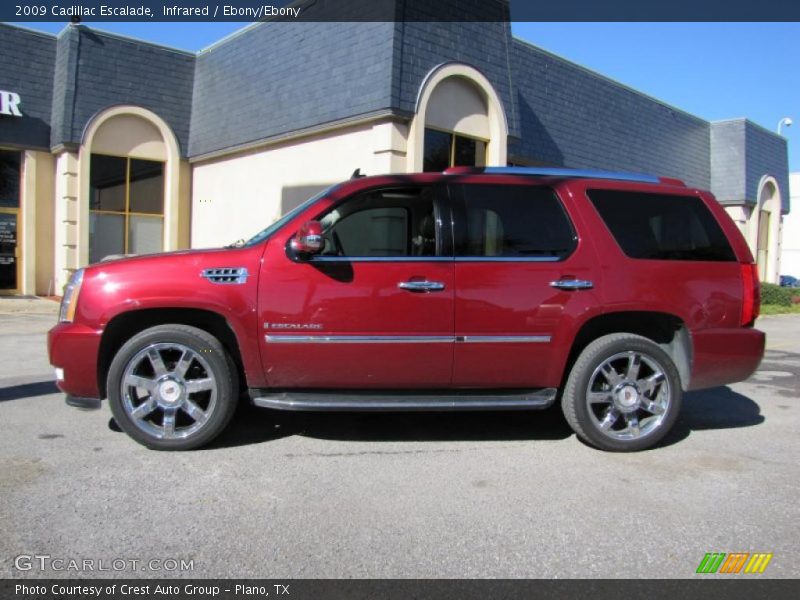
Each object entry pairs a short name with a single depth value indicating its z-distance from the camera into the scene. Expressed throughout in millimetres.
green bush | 21225
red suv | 4383
